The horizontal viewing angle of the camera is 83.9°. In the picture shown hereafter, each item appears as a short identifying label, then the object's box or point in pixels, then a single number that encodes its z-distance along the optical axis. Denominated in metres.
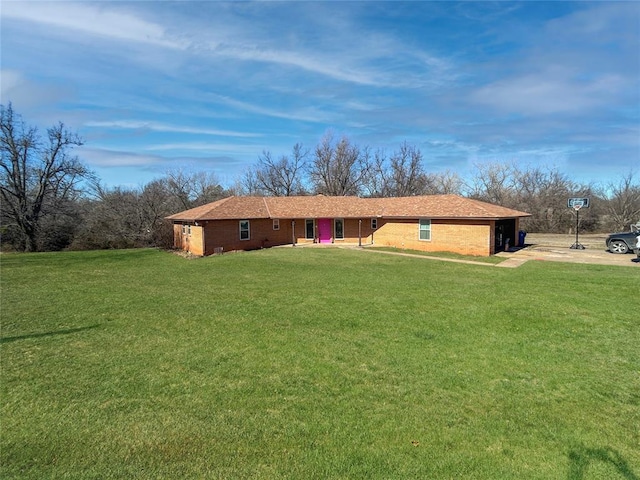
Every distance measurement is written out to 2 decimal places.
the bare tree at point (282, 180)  47.47
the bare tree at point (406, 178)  46.22
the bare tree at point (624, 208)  34.36
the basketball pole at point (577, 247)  22.64
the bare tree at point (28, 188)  29.12
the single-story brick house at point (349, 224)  21.52
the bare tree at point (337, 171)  45.50
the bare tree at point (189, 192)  38.38
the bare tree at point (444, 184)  51.76
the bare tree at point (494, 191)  43.15
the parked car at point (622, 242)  19.88
